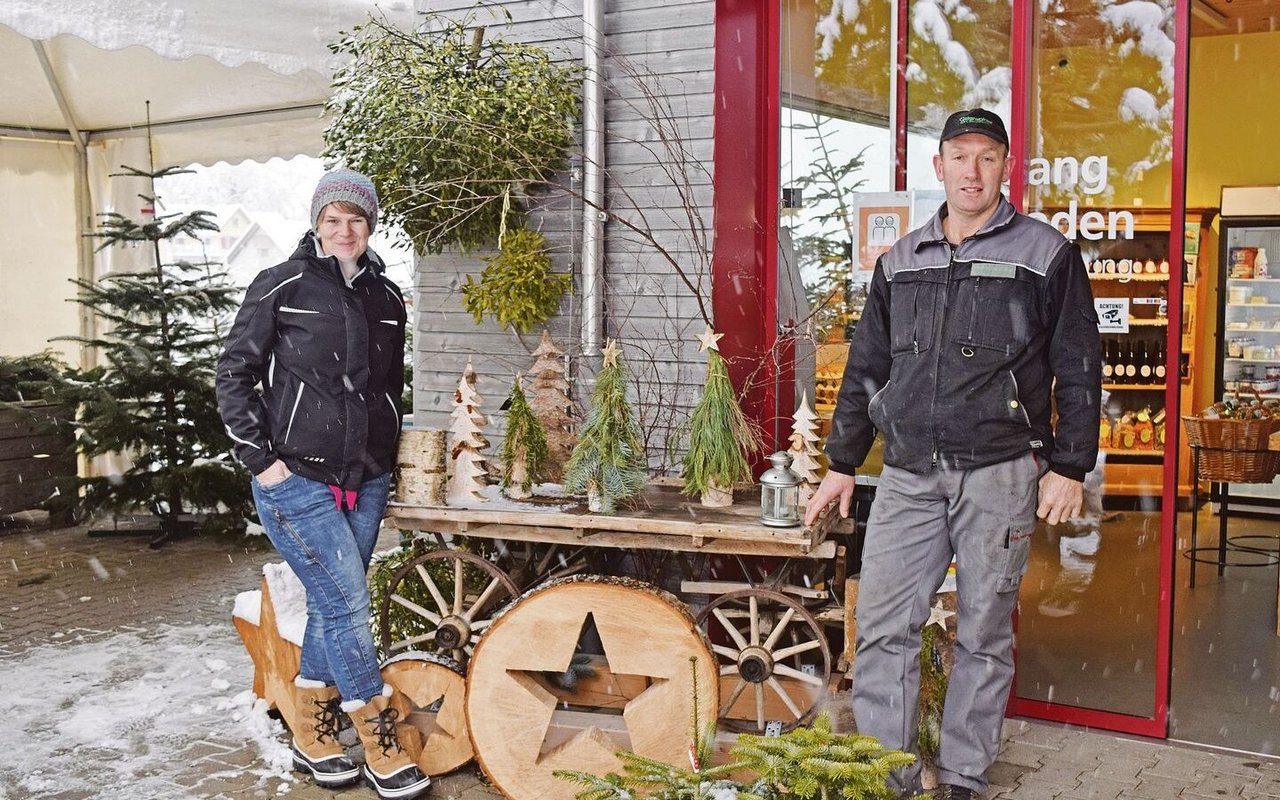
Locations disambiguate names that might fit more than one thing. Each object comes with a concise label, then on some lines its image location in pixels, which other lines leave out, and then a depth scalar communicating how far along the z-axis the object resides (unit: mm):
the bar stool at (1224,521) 7293
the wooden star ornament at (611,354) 4492
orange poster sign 4891
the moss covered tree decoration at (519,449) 4723
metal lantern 4176
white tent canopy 6473
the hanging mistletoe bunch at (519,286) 5340
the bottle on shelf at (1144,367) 4527
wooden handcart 4008
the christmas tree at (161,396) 8242
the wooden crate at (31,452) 8703
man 3604
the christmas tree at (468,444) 4652
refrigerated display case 10367
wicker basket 7238
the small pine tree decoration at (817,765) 2436
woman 3984
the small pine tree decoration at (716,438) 4500
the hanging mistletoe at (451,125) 5062
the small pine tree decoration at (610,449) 4414
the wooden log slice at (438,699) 4246
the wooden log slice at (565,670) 3996
